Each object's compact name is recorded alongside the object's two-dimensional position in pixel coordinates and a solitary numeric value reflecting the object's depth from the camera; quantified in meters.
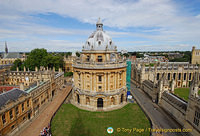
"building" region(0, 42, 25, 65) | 108.28
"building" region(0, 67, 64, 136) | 23.60
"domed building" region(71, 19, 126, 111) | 34.75
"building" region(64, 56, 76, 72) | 93.56
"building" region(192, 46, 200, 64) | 87.52
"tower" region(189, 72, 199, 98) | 23.58
